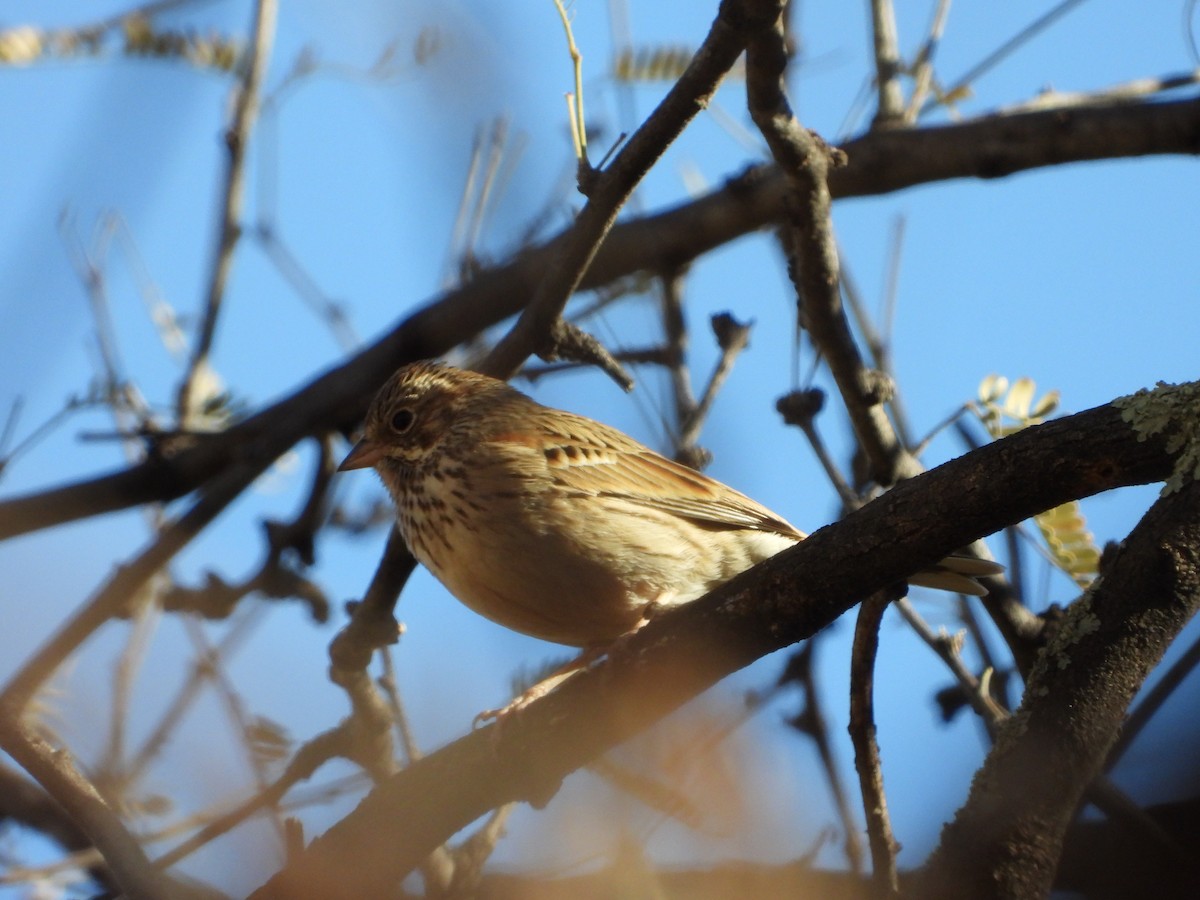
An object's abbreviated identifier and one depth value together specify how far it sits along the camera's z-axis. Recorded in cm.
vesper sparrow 948
